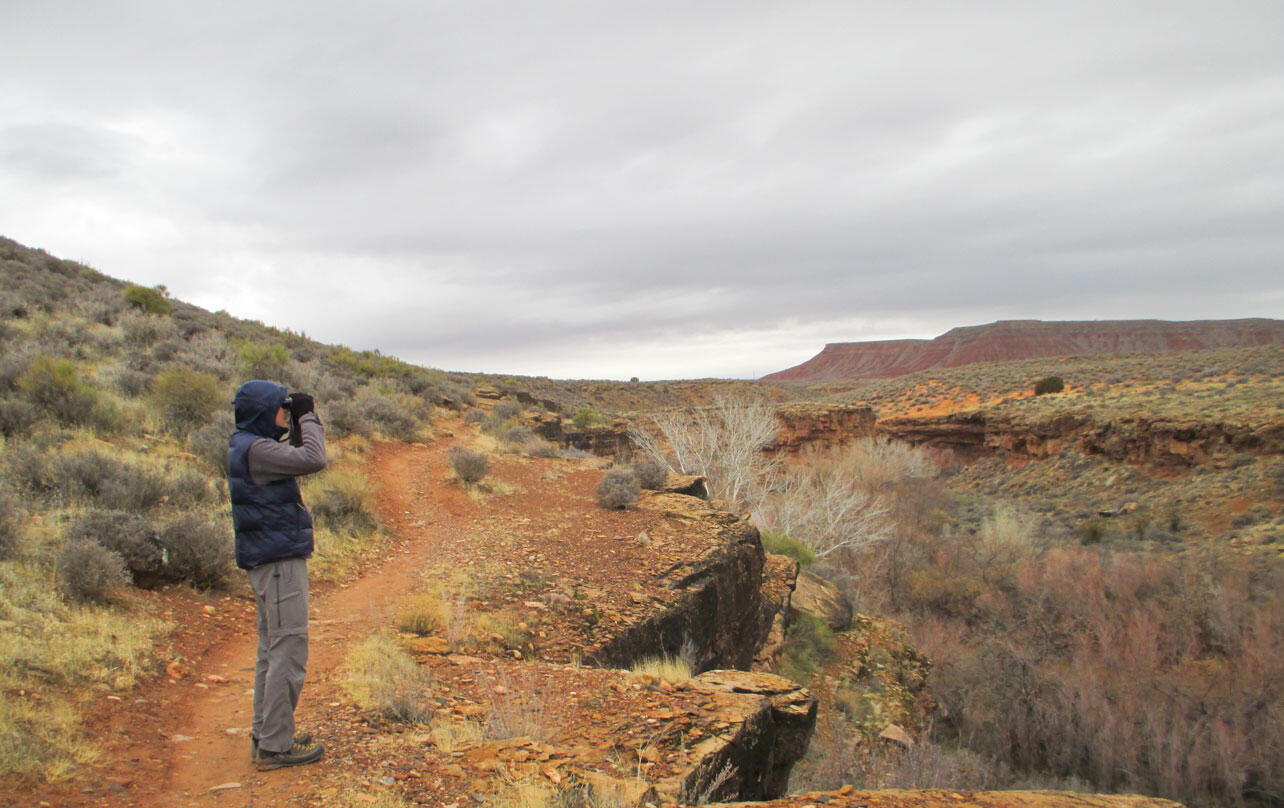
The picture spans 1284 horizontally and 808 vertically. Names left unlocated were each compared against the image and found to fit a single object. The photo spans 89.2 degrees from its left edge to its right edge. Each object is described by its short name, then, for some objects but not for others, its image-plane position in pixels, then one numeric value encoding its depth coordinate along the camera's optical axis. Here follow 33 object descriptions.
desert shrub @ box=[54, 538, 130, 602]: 4.57
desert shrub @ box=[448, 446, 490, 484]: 10.30
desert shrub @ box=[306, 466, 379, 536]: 7.70
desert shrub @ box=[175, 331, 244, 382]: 12.53
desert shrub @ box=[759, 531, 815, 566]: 13.62
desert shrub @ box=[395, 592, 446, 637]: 5.45
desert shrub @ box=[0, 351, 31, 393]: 8.95
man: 3.36
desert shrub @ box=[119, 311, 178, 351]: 14.19
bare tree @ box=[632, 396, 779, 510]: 18.42
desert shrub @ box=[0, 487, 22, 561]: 4.82
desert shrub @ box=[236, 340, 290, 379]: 13.93
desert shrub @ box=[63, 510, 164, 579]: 5.11
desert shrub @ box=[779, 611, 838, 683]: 9.48
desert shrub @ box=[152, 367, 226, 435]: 9.82
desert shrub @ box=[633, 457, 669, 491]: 10.87
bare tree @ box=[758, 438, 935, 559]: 17.03
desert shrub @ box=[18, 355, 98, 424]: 8.56
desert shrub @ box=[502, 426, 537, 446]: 14.76
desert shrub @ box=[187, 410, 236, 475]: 8.45
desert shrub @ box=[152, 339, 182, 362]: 12.85
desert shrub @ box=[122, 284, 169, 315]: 18.24
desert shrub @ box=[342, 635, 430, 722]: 3.95
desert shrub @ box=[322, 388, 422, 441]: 11.91
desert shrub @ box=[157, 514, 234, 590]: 5.49
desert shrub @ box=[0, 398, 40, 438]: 7.80
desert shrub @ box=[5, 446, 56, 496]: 6.23
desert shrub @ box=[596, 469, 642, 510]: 9.64
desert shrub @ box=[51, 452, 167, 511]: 6.24
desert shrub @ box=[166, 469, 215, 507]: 6.91
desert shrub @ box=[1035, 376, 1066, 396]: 32.03
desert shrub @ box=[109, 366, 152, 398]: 10.44
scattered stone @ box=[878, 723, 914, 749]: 8.27
